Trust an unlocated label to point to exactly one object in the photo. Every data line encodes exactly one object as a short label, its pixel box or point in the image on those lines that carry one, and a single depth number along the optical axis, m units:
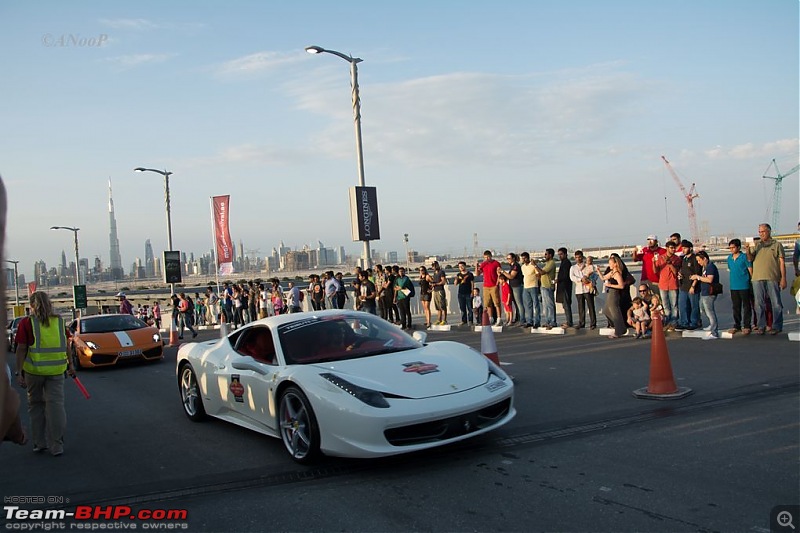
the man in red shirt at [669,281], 13.45
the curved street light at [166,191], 38.28
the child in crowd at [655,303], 13.27
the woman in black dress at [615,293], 13.72
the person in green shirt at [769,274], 11.59
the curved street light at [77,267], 55.89
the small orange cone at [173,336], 20.26
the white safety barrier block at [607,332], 14.03
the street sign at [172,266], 36.59
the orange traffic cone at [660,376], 7.64
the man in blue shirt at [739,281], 12.15
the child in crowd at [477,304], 18.58
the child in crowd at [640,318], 13.38
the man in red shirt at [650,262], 14.24
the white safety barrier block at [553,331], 15.55
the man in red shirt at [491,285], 17.41
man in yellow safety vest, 7.02
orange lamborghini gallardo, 14.87
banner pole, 35.59
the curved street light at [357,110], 21.53
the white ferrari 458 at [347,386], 5.45
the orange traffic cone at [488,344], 8.90
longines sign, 21.23
